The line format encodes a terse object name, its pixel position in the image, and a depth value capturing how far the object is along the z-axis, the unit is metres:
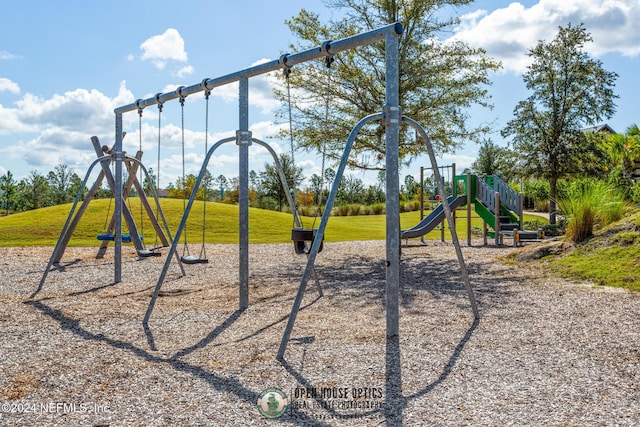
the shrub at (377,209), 34.38
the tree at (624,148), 19.56
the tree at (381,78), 12.42
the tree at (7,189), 41.99
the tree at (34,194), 41.34
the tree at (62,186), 41.94
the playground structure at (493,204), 14.77
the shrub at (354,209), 33.78
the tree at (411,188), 40.14
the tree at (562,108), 21.19
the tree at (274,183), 33.23
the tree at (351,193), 39.44
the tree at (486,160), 42.66
